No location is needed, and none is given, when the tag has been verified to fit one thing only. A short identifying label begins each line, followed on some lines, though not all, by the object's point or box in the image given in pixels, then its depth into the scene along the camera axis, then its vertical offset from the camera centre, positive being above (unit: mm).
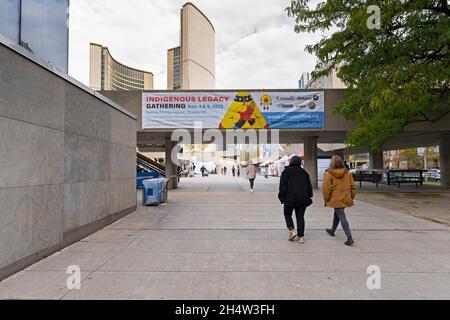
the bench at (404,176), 18636 -625
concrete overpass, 14055 +1956
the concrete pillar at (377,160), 22844 +596
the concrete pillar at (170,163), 17031 +316
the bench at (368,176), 18455 -595
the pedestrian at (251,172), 15462 -233
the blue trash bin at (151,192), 10016 -853
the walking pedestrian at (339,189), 5184 -406
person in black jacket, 5109 -434
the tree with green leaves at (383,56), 9461 +4308
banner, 13797 +2930
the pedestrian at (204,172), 40906 -609
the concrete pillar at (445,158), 16688 +543
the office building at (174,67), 119125 +43997
